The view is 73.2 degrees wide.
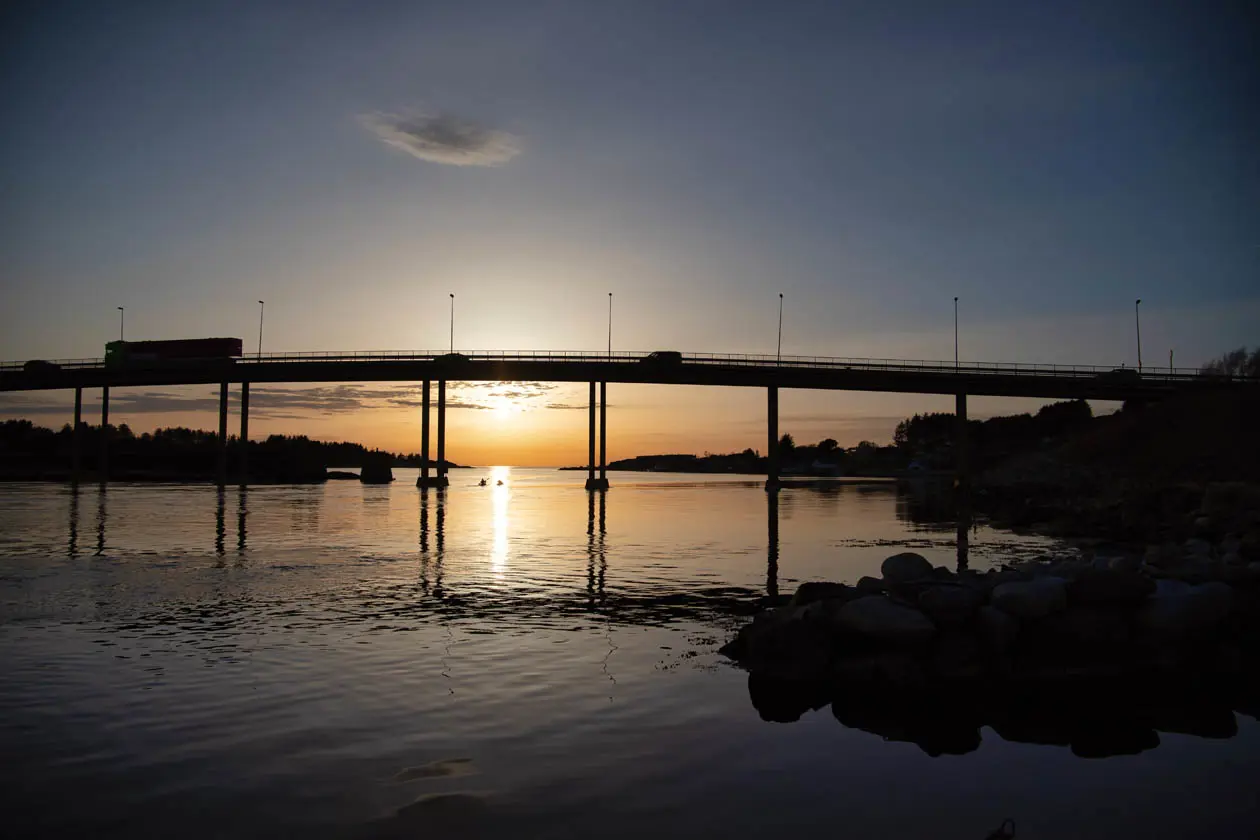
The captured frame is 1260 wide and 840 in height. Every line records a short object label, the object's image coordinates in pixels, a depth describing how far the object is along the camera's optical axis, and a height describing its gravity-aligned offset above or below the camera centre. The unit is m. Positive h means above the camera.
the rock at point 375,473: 147.25 -4.08
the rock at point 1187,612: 14.85 -2.74
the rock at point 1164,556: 19.70 -2.46
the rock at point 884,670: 13.38 -3.44
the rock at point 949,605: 14.41 -2.56
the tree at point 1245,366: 154.80 +17.79
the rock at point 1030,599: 14.48 -2.46
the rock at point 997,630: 14.15 -2.93
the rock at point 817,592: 16.11 -2.65
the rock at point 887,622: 13.95 -2.78
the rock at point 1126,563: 18.84 -2.42
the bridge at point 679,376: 114.06 +10.52
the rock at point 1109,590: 14.91 -2.35
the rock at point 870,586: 16.30 -2.56
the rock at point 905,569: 16.77 -2.29
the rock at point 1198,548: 23.08 -2.55
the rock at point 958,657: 13.71 -3.32
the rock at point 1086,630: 14.50 -2.98
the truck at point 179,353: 122.56 +13.81
